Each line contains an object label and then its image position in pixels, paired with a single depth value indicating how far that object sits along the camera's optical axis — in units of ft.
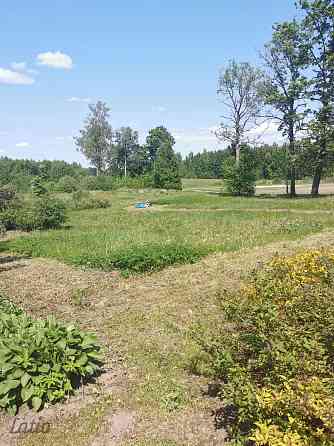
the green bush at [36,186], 118.57
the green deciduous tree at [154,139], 258.78
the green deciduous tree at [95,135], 196.95
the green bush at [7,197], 49.78
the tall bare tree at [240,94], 127.13
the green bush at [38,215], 56.34
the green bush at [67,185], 153.79
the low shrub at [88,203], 92.07
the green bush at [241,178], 114.11
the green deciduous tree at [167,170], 156.76
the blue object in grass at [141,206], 88.37
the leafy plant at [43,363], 12.54
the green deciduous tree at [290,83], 100.68
